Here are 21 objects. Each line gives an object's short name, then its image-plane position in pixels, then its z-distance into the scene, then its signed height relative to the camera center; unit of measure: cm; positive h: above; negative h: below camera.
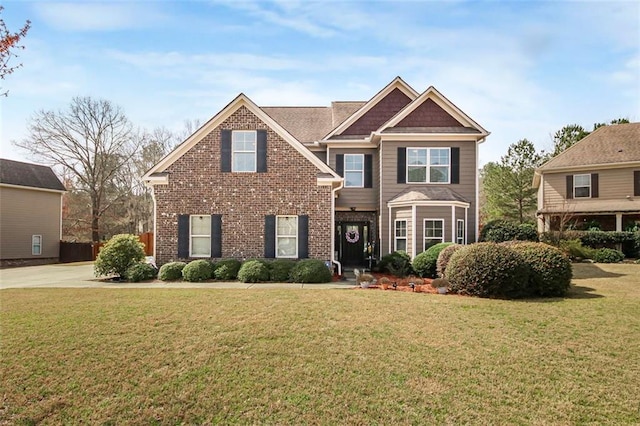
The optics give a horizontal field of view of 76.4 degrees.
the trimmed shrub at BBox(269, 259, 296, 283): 1383 -146
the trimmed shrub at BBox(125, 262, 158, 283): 1418 -156
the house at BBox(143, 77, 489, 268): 1560 +180
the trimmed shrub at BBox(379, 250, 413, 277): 1565 -141
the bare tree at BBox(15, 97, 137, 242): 3281 +633
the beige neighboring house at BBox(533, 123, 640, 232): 2253 +270
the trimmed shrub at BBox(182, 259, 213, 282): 1389 -148
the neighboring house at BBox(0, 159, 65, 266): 2466 +95
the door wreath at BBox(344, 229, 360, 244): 1984 -38
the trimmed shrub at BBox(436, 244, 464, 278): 1344 -99
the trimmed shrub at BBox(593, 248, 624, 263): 1891 -131
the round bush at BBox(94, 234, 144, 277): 1466 -103
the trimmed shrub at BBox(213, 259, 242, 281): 1412 -145
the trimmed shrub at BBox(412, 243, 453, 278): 1488 -125
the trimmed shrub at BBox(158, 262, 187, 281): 1421 -153
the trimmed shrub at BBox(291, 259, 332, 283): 1364 -150
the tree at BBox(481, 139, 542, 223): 3388 +375
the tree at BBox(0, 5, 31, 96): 632 +291
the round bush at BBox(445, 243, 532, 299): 1055 -119
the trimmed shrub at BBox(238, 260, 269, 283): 1363 -150
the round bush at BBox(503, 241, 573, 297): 1058 -116
